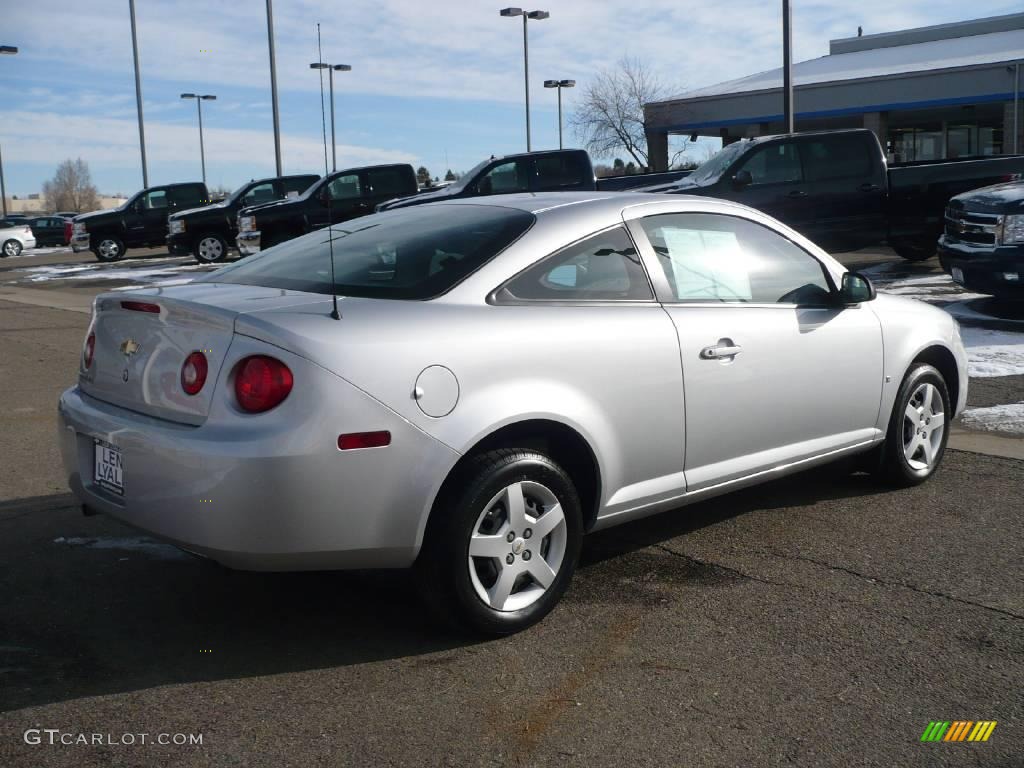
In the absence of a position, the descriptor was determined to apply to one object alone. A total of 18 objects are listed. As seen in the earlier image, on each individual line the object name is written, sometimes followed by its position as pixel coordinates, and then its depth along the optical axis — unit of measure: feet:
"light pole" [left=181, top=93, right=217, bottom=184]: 207.10
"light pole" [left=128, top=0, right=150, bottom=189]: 119.65
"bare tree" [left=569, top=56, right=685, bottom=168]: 186.91
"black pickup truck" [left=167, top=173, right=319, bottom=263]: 85.10
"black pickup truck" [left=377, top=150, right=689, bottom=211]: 63.26
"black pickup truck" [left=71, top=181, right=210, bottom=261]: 97.19
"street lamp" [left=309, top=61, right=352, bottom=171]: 133.50
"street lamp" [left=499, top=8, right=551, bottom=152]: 141.08
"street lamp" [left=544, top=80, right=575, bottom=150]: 182.39
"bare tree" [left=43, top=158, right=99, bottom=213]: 449.31
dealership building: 114.32
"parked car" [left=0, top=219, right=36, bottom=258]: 132.46
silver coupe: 11.30
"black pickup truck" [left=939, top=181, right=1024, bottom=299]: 36.55
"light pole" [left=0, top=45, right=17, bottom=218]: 140.56
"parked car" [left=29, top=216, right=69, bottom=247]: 156.66
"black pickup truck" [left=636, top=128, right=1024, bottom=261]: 51.13
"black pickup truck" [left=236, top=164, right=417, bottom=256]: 71.77
